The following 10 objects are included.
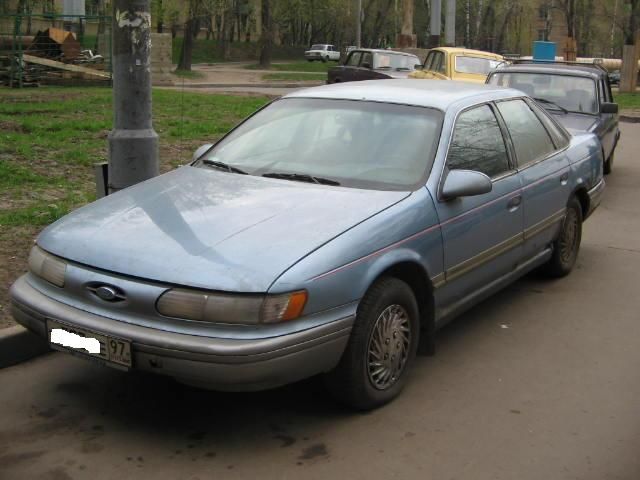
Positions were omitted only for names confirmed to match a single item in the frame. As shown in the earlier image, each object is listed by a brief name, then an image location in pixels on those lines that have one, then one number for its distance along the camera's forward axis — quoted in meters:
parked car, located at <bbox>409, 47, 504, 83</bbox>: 16.62
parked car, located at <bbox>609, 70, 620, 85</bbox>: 44.23
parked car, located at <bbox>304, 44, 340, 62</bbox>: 69.12
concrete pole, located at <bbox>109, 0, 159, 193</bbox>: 5.76
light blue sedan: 3.55
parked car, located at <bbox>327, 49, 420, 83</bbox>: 21.45
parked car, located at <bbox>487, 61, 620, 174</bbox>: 10.02
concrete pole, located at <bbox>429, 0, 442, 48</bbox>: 31.52
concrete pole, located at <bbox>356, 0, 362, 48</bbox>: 44.03
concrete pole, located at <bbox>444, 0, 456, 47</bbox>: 32.19
